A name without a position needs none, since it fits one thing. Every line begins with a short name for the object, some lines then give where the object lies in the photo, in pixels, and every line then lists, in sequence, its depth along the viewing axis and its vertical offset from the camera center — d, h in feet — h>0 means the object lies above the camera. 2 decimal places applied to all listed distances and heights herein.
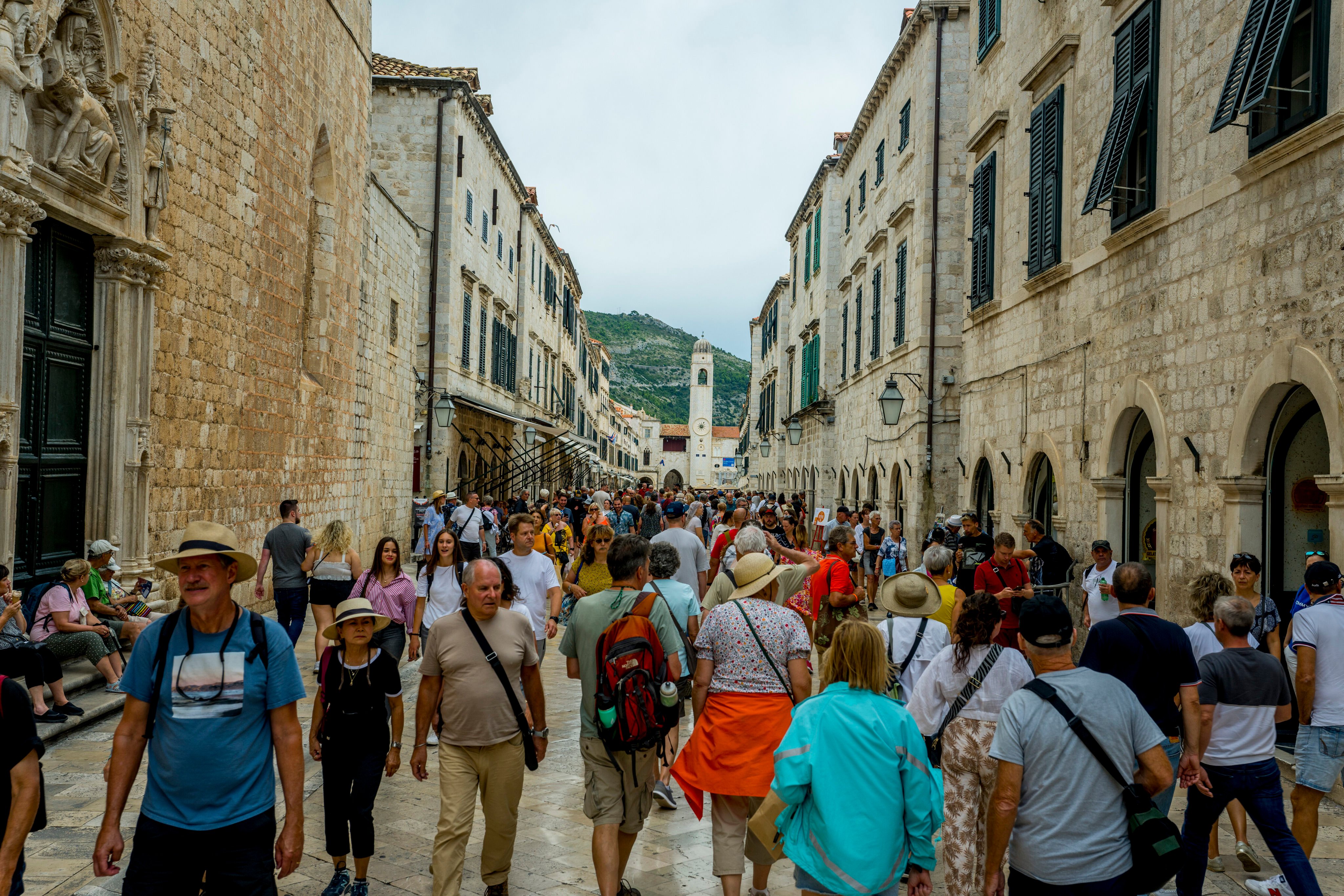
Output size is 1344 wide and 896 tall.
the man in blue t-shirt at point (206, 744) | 10.84 -2.88
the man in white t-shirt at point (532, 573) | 23.26 -2.15
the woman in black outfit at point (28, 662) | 20.42 -3.92
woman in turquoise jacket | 11.18 -3.29
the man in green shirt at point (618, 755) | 15.25 -4.03
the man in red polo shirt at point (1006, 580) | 25.39 -2.33
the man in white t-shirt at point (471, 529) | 40.73 -2.15
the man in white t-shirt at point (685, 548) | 27.73 -1.83
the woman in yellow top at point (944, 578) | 20.07 -1.93
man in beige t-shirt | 15.28 -3.56
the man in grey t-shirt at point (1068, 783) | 11.24 -3.18
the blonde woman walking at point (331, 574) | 25.53 -2.48
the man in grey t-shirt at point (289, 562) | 30.66 -2.63
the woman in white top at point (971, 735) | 14.06 -3.37
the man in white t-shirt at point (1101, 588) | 26.50 -2.61
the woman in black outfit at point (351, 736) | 15.58 -3.93
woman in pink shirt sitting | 25.22 -3.76
